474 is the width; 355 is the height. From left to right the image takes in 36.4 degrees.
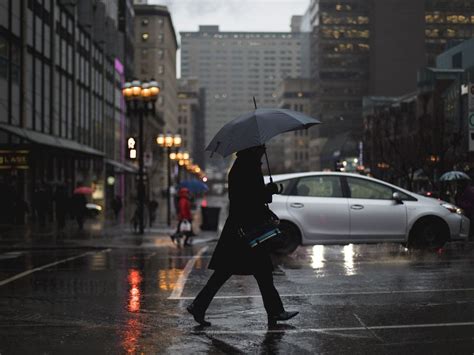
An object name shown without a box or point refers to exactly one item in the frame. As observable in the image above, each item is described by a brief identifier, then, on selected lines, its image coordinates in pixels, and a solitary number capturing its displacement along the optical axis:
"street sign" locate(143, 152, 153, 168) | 28.66
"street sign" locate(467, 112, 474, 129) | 20.84
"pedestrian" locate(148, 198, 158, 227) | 33.67
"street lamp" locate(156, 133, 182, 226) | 36.09
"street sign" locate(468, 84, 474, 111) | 21.34
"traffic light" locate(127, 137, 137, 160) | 25.97
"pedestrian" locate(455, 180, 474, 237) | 17.55
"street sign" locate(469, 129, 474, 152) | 20.77
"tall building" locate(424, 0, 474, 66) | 97.12
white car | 14.60
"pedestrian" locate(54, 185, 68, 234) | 29.44
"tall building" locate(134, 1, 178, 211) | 134.25
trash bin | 28.70
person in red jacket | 21.28
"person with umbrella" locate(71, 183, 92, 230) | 29.13
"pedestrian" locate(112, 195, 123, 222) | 41.69
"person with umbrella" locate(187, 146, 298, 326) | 7.26
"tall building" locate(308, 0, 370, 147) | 150.38
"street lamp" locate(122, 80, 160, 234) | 26.33
